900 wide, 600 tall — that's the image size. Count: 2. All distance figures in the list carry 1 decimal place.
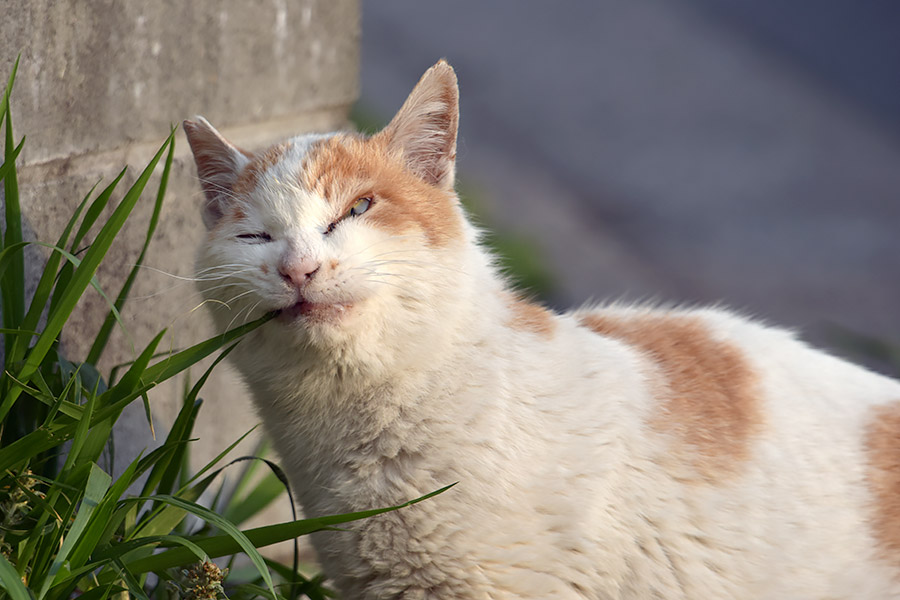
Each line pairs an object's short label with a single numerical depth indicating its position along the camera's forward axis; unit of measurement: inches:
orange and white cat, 124.5
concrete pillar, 128.5
